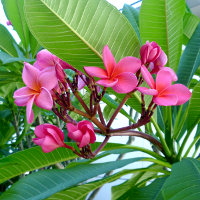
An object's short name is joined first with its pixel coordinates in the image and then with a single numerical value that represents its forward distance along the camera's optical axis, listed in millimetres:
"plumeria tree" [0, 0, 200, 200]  336
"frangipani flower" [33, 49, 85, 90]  354
